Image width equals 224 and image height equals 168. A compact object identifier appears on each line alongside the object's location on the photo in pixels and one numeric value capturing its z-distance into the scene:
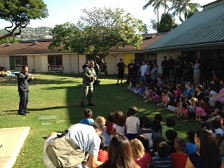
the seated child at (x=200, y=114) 6.83
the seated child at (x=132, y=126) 4.83
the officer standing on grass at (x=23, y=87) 7.77
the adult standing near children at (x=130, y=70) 14.43
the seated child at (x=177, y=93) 8.55
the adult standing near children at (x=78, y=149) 2.73
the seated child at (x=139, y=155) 3.30
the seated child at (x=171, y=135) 4.21
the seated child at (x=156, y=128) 4.59
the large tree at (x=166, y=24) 29.65
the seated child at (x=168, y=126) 4.71
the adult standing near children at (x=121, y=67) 14.78
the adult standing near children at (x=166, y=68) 13.31
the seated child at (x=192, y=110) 7.10
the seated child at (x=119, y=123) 4.94
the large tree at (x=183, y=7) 35.82
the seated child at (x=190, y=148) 3.86
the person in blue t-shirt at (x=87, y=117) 5.23
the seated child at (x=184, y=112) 7.20
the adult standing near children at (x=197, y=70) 10.97
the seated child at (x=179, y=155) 3.44
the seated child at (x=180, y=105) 7.46
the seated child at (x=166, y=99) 8.64
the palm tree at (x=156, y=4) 37.04
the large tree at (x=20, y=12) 16.83
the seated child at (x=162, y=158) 3.38
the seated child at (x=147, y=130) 4.35
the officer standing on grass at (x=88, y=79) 8.56
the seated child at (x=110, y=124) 5.14
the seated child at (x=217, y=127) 4.75
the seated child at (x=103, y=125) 4.86
